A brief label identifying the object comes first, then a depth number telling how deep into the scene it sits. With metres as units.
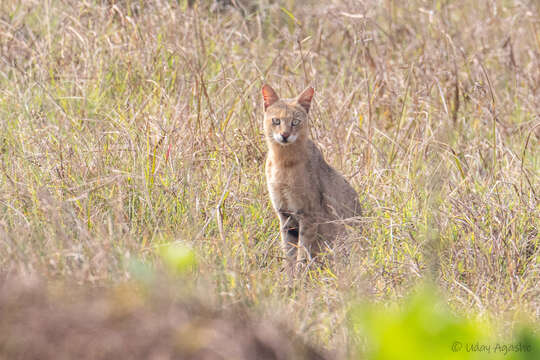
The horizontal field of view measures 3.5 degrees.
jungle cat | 20.04
